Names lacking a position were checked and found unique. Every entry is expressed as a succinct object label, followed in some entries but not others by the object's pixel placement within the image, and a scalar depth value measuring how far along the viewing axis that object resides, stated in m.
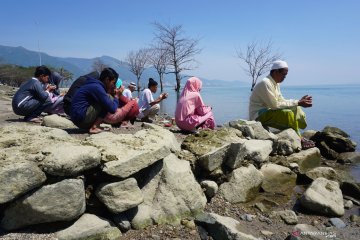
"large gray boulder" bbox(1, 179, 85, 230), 3.27
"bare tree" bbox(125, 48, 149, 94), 44.97
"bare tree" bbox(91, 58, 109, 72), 51.90
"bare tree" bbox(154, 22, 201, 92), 34.44
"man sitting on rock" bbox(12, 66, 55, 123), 7.15
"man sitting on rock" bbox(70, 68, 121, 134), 5.55
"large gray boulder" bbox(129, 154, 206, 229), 4.05
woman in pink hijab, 6.88
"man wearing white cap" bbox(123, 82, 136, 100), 10.34
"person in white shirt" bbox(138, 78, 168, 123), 8.84
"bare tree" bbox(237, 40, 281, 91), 33.22
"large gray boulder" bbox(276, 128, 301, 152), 7.07
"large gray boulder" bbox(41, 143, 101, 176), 3.33
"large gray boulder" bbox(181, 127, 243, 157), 5.21
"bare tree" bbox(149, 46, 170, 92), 36.27
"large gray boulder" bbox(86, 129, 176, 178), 3.75
